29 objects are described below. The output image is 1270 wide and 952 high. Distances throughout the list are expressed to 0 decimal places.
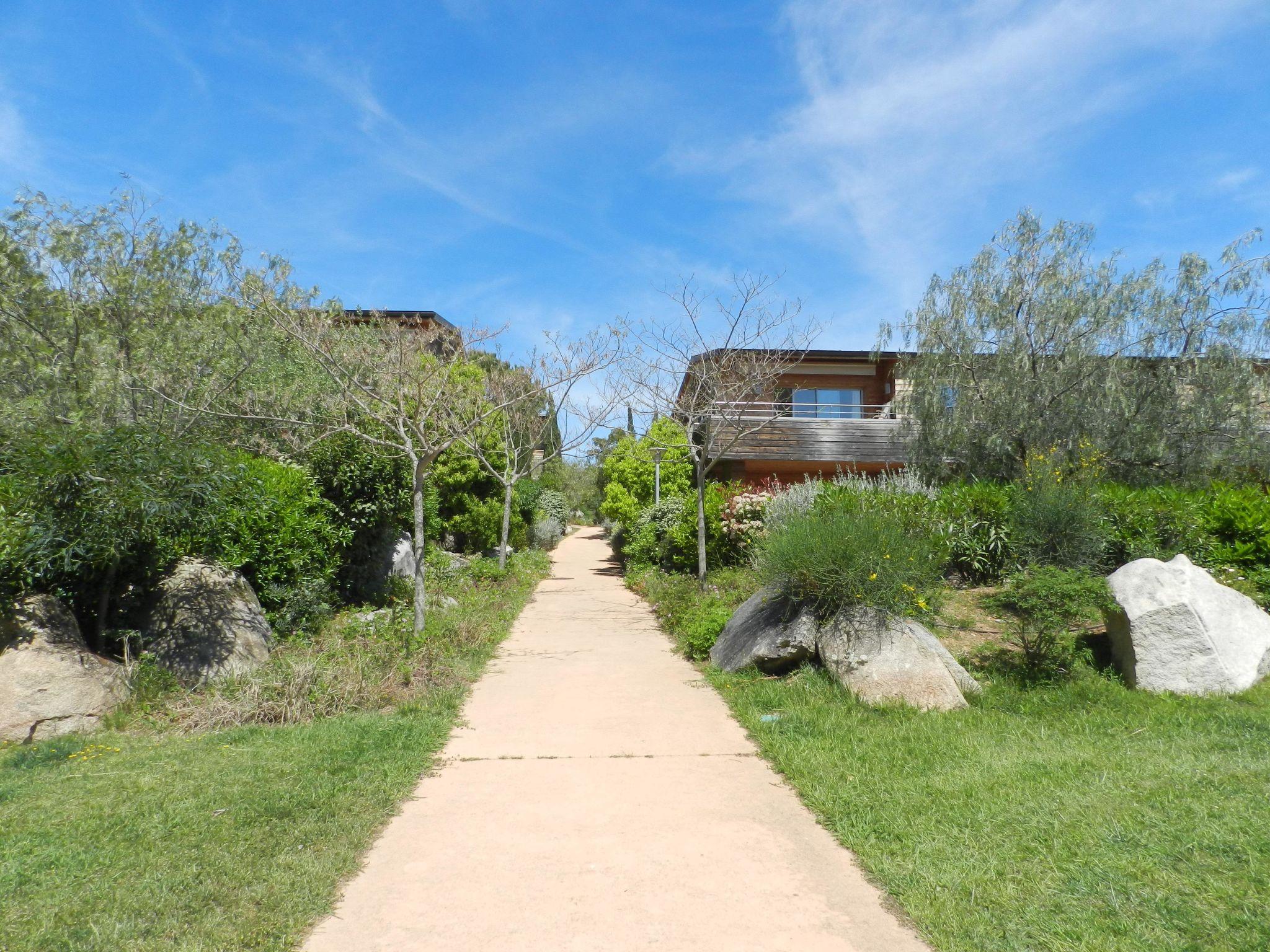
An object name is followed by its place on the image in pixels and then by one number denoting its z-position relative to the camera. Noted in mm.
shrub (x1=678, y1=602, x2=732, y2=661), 9594
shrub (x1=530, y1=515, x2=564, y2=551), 28906
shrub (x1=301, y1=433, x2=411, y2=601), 11773
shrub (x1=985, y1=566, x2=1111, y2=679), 7418
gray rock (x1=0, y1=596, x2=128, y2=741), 6207
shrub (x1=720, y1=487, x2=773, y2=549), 15103
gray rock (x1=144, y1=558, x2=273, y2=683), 7598
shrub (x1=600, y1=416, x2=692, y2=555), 25500
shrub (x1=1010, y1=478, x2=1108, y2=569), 9922
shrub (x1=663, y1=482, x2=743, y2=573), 15633
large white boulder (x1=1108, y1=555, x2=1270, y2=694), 7312
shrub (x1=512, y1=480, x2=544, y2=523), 24234
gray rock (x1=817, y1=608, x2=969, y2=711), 7070
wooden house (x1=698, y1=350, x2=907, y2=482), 21094
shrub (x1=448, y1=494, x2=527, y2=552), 20906
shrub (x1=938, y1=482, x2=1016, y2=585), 11797
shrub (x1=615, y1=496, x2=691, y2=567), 18406
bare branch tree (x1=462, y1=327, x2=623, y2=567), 16594
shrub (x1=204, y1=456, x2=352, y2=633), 8680
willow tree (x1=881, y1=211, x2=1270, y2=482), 16375
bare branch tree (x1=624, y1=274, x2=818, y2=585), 14195
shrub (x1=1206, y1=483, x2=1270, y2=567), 10547
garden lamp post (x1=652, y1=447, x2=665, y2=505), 22389
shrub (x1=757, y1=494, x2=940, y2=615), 7770
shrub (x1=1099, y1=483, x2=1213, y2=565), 10742
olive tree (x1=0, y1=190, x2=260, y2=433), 11406
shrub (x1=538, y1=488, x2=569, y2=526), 33031
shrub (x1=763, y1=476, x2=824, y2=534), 13266
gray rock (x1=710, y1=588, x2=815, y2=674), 8047
